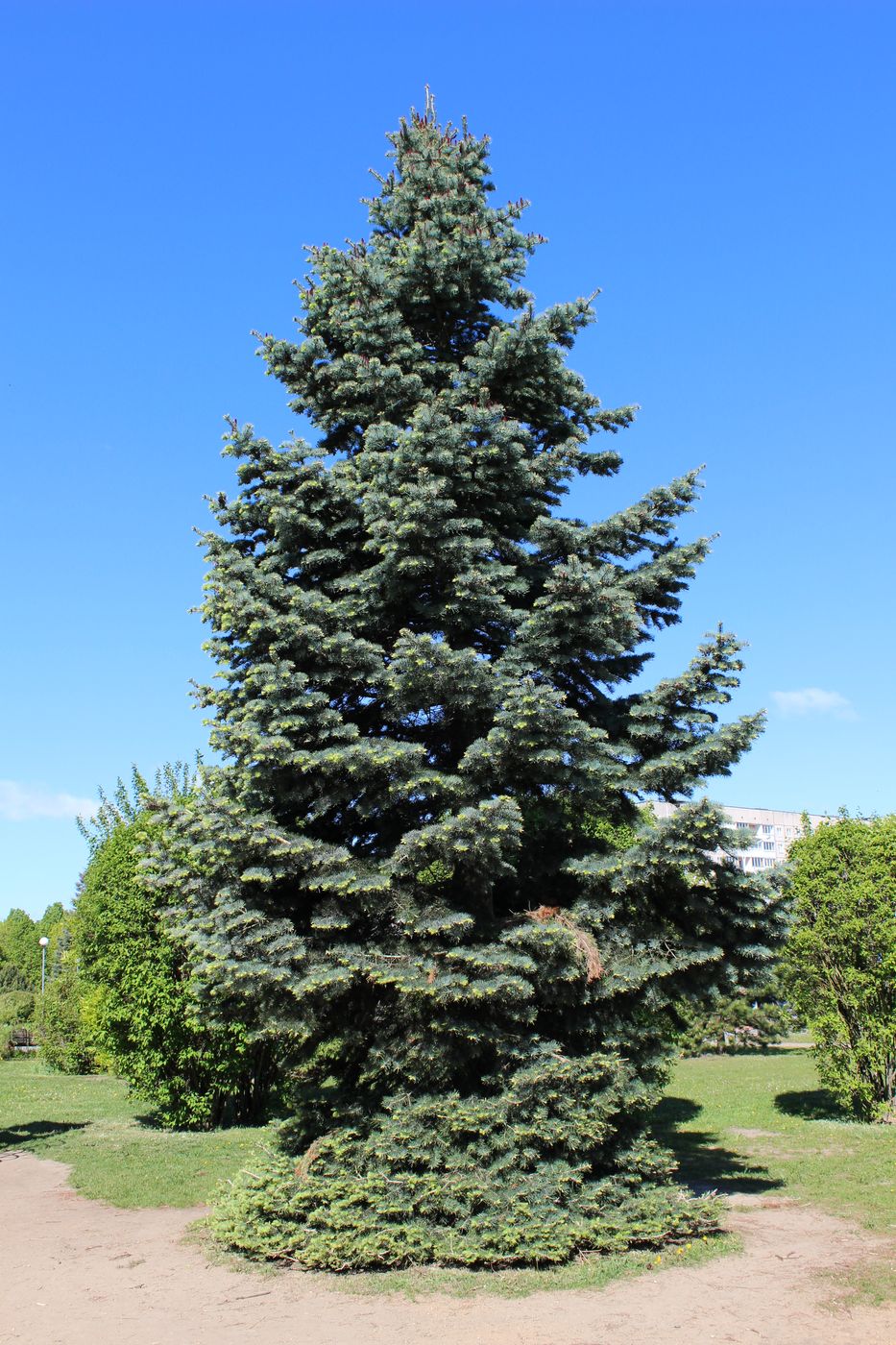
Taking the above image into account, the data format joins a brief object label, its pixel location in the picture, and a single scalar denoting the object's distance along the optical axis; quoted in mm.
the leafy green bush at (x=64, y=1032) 25000
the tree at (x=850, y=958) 12742
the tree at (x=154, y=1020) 12812
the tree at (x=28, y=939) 61188
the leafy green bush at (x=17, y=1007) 39531
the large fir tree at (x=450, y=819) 7137
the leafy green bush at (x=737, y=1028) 24969
